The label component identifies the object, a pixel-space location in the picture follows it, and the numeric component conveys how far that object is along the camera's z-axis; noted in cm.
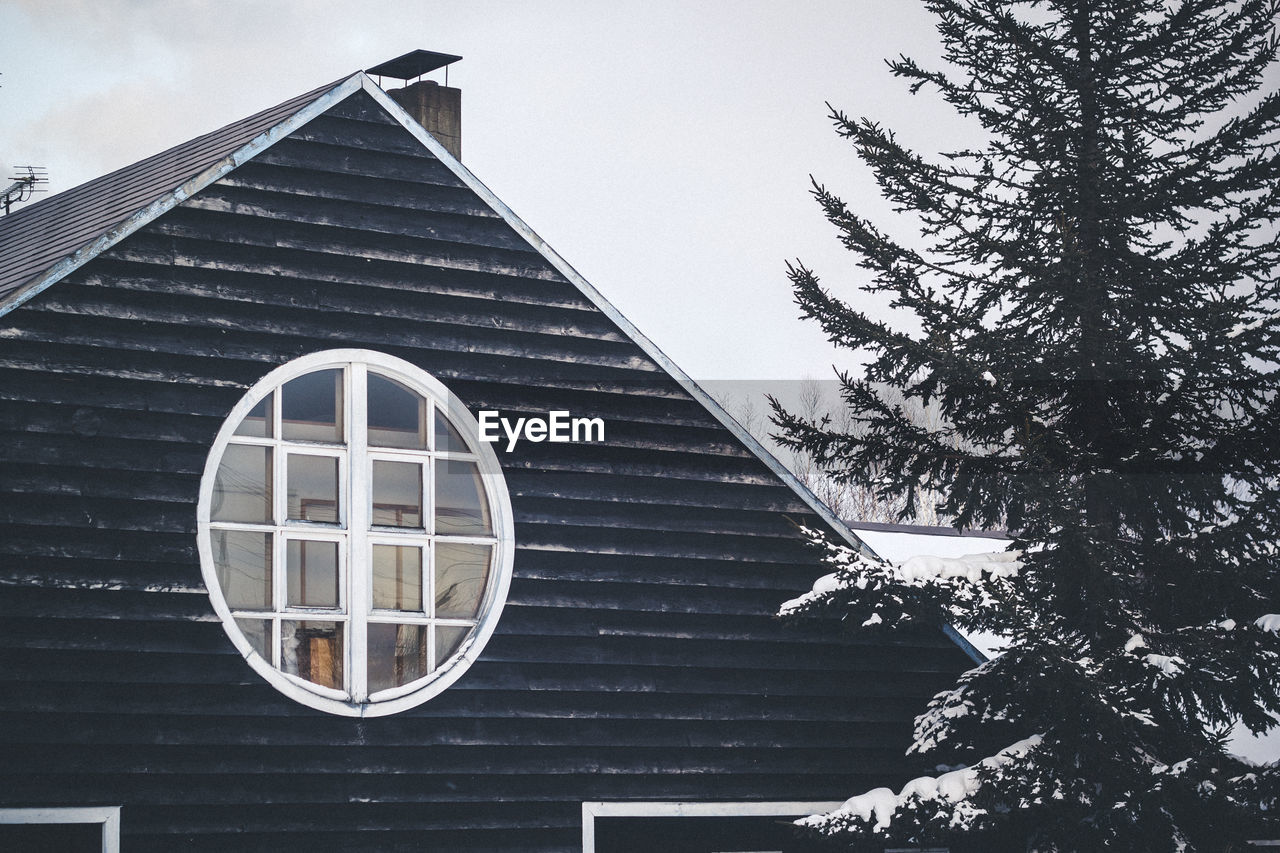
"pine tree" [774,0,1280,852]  923
